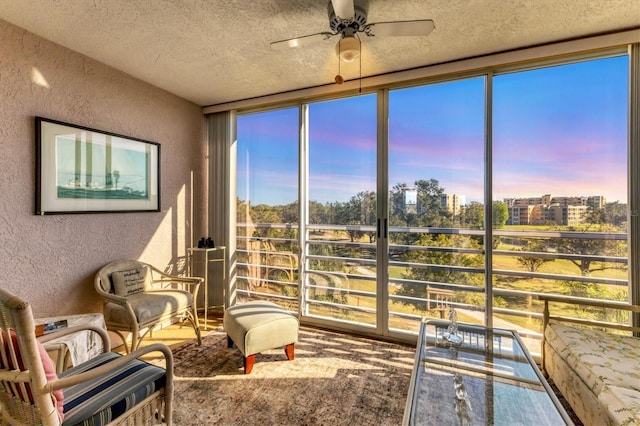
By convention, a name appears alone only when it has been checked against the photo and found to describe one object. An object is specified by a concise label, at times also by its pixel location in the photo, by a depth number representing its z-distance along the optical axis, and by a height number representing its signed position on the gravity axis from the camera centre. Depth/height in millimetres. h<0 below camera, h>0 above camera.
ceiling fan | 1741 +1149
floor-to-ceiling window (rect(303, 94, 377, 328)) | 3146 -4
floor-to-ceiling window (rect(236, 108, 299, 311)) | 3525 +71
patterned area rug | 1872 -1305
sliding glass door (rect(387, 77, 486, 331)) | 2738 +111
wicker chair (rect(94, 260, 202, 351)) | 2404 -779
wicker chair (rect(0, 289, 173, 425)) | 1088 -825
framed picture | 2336 +386
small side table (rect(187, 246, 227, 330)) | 3773 -661
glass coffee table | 1385 -948
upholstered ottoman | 2314 -965
